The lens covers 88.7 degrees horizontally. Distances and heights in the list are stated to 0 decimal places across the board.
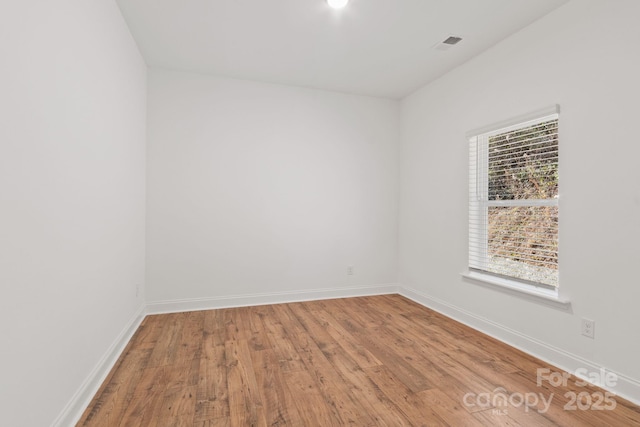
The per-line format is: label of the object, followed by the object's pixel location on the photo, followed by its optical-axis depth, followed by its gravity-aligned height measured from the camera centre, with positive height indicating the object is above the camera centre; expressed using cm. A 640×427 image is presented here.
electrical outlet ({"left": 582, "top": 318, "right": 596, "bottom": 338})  215 -77
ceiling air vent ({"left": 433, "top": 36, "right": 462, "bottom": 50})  282 +150
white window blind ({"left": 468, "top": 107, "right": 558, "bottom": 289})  252 +11
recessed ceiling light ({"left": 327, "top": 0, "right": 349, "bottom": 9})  234 +151
